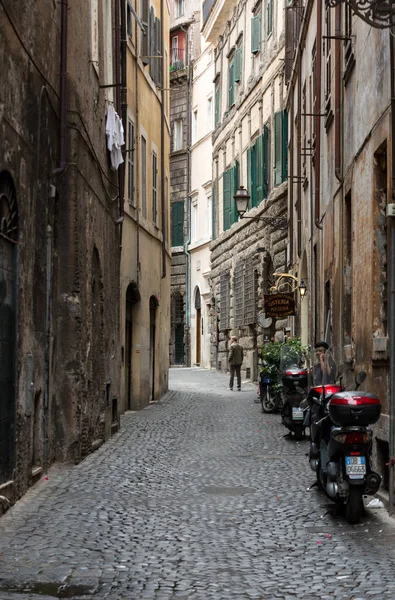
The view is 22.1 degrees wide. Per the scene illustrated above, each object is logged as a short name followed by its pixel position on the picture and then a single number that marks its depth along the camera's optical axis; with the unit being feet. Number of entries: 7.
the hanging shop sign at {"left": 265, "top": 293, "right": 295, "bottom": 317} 70.08
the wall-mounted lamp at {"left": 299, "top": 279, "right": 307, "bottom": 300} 67.36
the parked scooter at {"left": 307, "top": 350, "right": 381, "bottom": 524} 26.22
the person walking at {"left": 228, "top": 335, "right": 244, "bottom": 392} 88.53
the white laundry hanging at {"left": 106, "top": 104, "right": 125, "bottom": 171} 49.52
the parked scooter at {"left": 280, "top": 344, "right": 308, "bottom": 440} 47.96
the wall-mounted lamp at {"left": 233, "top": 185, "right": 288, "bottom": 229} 80.12
